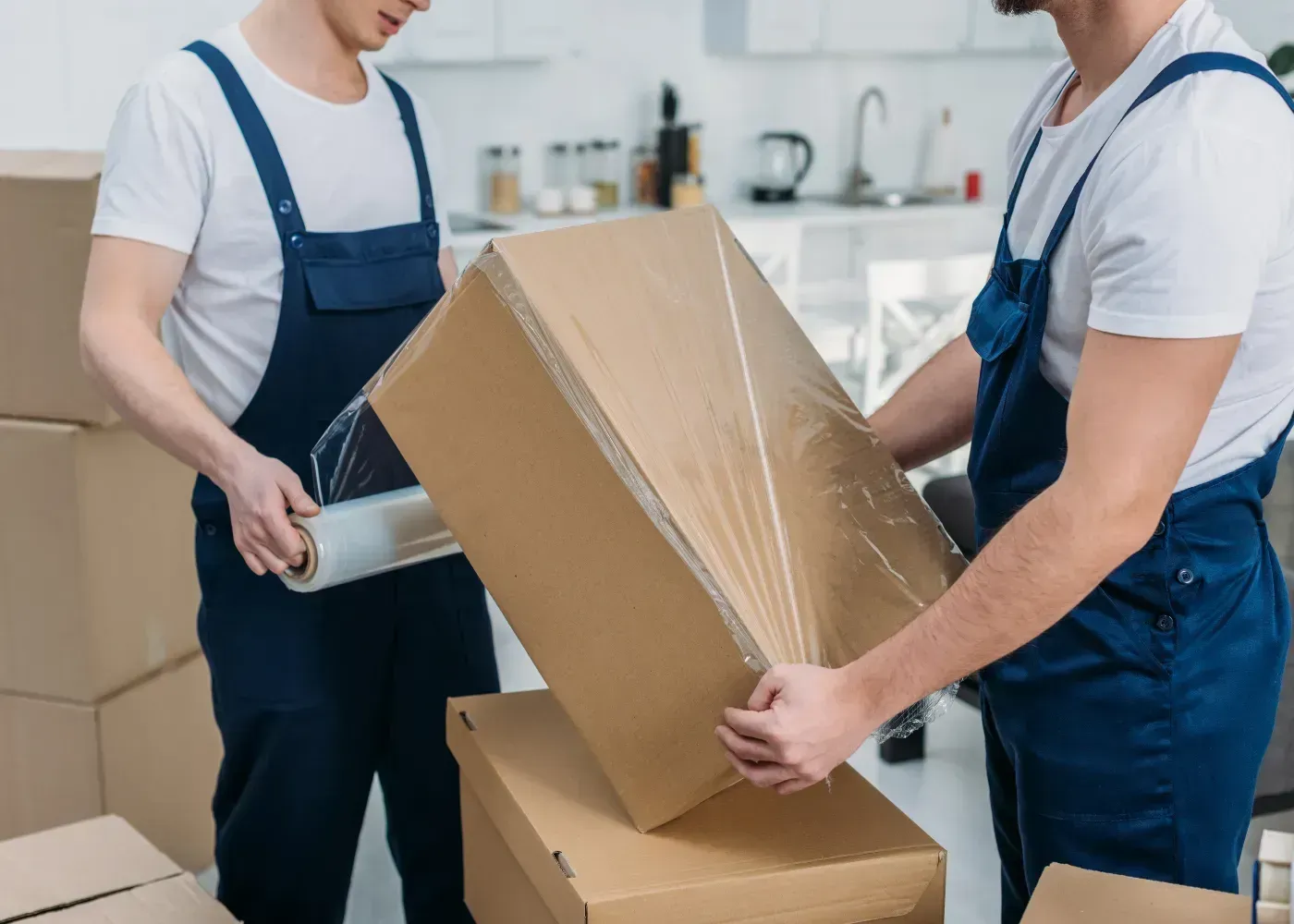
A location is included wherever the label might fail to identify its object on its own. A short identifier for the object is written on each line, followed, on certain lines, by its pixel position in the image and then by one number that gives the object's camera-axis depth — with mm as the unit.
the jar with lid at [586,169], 4535
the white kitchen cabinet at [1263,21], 4914
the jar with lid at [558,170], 4492
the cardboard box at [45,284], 1810
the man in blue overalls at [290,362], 1391
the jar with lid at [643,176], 4555
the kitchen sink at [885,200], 4844
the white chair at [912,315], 3779
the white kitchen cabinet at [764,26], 4484
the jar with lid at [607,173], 4508
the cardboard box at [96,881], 1360
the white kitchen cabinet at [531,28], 4121
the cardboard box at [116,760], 1986
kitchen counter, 4234
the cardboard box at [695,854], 1002
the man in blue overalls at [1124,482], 918
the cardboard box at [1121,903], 912
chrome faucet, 4879
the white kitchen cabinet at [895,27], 4637
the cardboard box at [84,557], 1893
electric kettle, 4754
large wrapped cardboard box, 997
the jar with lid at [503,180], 4359
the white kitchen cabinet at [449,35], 3984
